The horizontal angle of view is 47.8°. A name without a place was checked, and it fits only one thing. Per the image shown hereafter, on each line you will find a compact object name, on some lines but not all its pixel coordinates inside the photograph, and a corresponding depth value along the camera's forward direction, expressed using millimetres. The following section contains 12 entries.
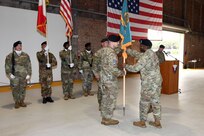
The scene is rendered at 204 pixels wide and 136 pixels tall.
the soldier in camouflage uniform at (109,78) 3881
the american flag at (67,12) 6459
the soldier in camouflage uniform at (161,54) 7260
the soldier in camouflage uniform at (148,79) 3738
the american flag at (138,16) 8547
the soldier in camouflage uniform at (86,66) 6633
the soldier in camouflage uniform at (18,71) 5148
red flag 5441
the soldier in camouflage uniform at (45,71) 5688
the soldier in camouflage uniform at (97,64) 4227
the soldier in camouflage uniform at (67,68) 6133
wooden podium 6852
